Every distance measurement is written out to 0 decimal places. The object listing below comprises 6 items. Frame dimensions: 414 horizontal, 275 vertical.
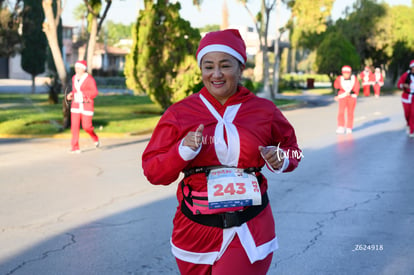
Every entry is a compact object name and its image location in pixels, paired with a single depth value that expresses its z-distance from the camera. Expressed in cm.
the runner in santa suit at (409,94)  1670
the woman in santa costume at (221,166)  333
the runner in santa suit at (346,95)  1817
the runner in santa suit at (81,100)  1352
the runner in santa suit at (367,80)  4379
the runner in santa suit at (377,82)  4381
